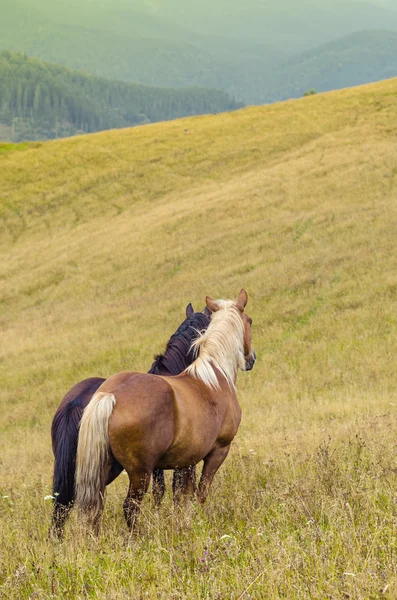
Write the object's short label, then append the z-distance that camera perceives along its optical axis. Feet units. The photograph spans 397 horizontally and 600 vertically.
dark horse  45.21
